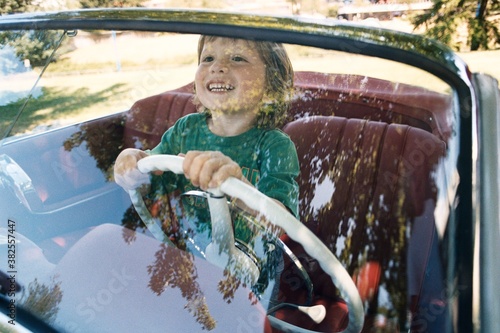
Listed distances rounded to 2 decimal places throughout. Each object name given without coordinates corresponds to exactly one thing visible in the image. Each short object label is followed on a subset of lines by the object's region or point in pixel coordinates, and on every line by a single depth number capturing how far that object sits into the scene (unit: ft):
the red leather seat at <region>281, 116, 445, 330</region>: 3.61
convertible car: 3.49
